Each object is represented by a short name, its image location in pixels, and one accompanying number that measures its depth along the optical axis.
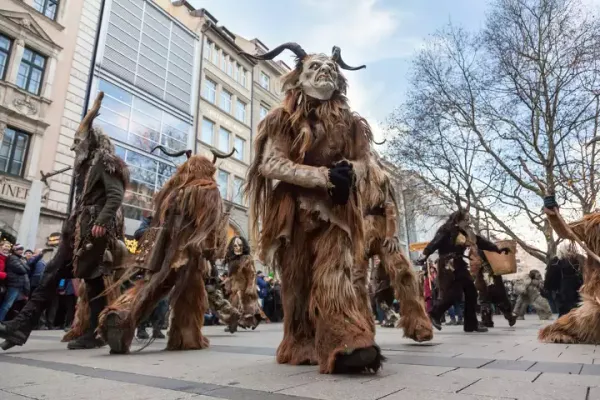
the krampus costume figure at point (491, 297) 8.12
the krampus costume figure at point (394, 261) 4.67
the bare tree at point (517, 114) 16.27
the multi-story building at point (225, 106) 26.67
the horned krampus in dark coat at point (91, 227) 4.21
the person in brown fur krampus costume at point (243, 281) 8.04
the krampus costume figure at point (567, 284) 8.58
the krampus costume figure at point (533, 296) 11.56
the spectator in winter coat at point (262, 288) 13.48
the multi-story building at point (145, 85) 19.72
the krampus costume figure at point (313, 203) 2.67
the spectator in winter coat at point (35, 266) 9.22
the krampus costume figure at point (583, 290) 4.63
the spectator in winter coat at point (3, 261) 8.13
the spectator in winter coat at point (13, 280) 8.22
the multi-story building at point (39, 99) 15.26
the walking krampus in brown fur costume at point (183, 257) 3.90
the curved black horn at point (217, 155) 5.18
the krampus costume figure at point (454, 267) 6.76
